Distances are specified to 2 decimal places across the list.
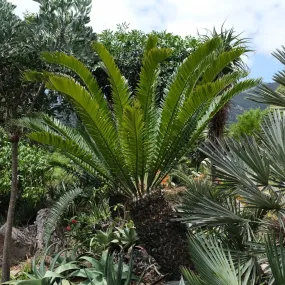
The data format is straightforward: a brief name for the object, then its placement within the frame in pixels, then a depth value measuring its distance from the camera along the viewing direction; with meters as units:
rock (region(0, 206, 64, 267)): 6.51
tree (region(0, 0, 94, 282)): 5.33
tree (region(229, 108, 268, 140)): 18.77
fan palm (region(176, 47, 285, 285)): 3.39
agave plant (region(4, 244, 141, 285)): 3.83
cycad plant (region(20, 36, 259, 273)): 4.49
